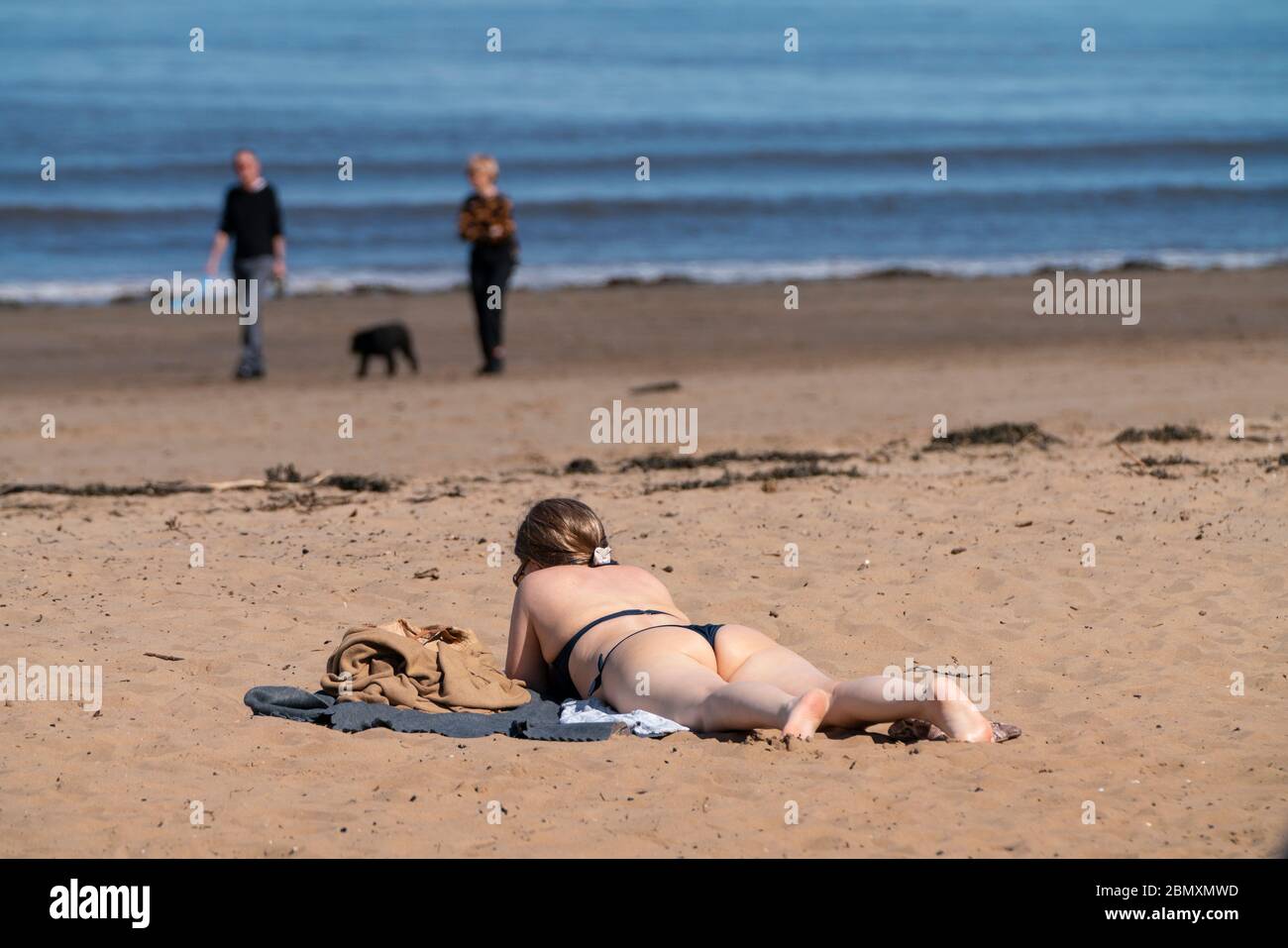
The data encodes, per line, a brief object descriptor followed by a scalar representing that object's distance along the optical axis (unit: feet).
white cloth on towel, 31.99
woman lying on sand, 30.91
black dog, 89.86
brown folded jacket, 33.86
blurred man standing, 84.12
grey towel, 32.17
